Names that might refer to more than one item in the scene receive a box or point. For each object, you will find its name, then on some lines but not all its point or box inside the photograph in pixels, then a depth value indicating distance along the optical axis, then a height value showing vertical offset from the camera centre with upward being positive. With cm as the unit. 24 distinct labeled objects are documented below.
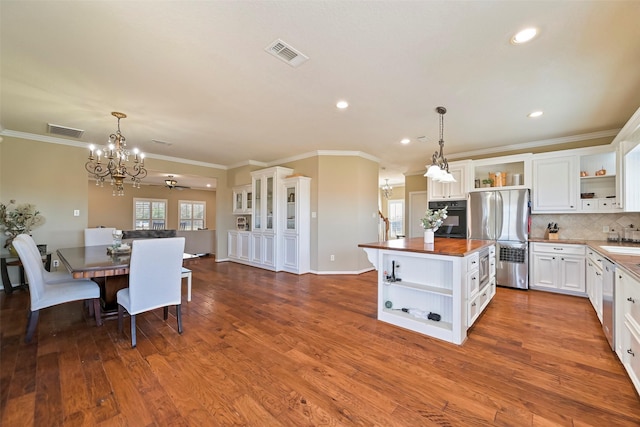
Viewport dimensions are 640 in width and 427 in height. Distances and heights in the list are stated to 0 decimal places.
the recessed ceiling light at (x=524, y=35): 189 +133
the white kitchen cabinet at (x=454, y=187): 483 +51
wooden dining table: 229 -50
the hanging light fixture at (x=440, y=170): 291 +48
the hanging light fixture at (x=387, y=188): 880 +86
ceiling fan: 819 +101
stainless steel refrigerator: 420 -27
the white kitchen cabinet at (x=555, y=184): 402 +46
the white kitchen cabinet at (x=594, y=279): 280 -81
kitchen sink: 294 -43
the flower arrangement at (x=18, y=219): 400 -10
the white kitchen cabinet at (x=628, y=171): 299 +50
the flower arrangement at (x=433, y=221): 307 -10
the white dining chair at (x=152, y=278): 231 -61
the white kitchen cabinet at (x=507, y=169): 435 +80
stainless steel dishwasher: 221 -79
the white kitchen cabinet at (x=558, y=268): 376 -84
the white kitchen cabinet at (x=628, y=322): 170 -80
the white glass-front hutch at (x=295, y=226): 539 -28
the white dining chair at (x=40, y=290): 231 -75
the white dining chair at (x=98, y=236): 397 -37
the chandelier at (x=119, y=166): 351 +68
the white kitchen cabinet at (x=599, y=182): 383 +48
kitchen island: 245 -78
